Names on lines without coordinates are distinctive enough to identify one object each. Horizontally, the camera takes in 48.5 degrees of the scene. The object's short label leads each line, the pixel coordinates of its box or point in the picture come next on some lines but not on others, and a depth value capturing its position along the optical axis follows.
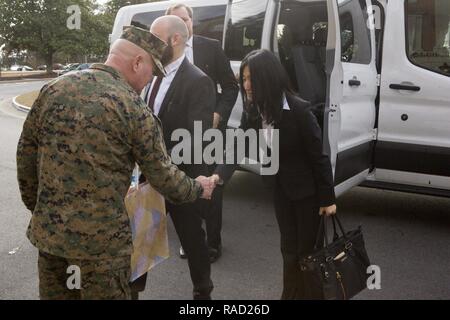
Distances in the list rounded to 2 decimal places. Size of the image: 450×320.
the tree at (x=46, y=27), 44.09
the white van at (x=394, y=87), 4.08
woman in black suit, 2.54
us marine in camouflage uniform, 1.81
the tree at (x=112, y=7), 48.66
